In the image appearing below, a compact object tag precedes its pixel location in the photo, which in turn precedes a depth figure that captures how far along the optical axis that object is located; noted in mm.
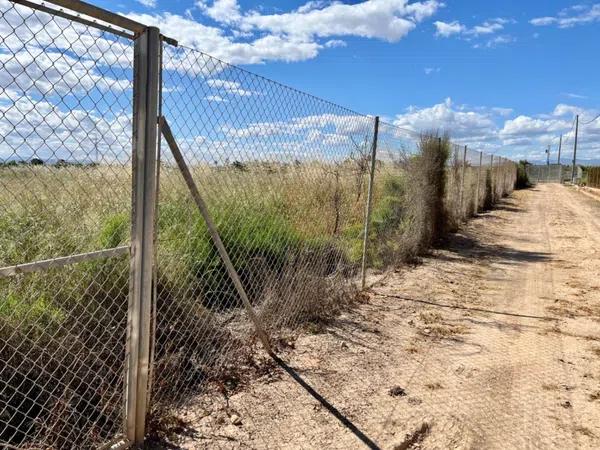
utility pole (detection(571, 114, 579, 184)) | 57828
